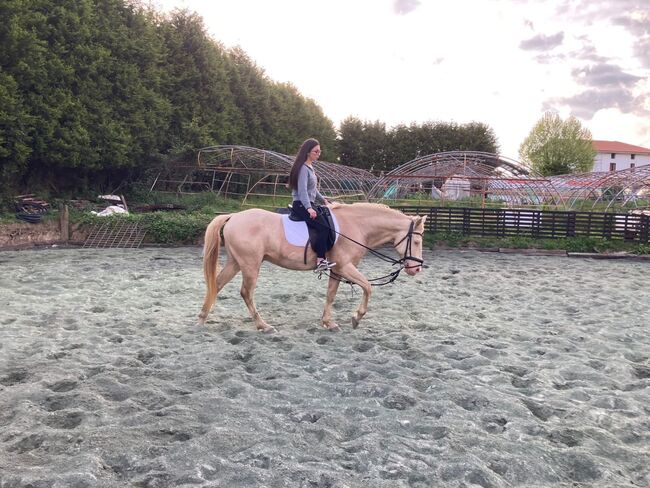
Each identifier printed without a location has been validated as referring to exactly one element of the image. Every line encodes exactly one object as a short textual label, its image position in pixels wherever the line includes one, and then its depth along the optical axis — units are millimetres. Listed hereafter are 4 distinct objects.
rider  5844
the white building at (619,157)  80688
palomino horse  6004
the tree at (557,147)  46688
